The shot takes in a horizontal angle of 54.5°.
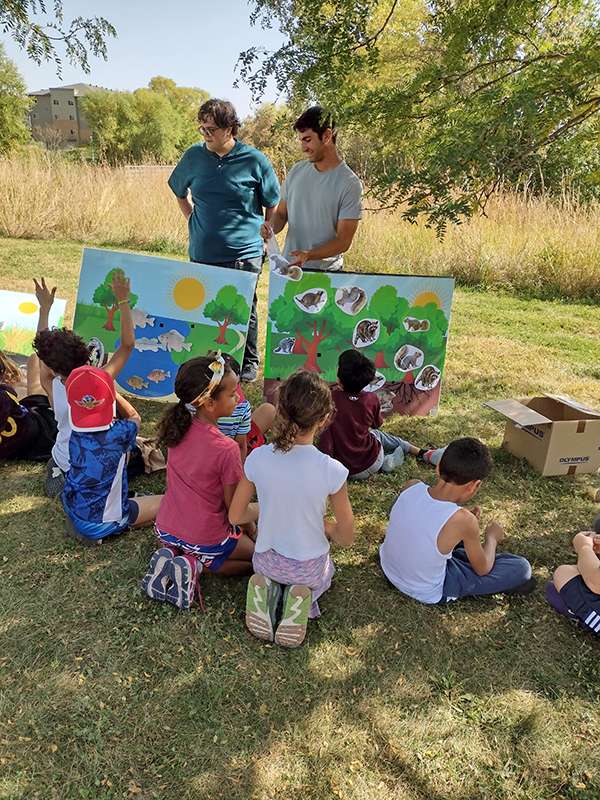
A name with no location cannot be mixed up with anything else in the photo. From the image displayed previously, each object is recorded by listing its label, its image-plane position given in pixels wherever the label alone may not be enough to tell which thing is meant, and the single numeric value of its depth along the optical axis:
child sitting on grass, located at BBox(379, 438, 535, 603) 2.62
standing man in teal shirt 4.38
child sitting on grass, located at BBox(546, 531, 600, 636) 2.63
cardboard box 3.96
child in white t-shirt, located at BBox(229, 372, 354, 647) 2.44
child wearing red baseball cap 2.98
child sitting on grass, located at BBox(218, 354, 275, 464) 3.40
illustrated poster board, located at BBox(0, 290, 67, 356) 5.35
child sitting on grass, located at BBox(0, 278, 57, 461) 3.75
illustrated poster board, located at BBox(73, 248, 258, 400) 4.48
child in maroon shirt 3.58
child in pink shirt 2.66
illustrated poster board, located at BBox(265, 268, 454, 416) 4.40
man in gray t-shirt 3.97
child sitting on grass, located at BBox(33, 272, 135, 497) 3.20
